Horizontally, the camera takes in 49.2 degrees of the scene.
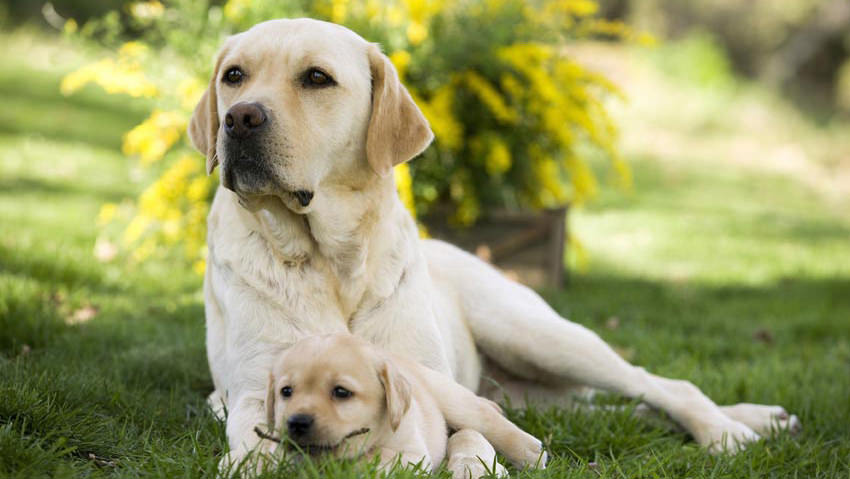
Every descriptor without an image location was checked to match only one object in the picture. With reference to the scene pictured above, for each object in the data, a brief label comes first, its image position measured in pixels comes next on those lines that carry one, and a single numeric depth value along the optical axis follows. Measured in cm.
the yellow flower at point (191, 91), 614
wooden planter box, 676
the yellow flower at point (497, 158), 651
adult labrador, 304
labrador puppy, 255
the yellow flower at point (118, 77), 633
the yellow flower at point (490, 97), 660
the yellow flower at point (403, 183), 596
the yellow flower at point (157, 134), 627
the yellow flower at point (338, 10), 634
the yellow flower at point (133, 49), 639
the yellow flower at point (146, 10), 627
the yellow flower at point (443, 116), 630
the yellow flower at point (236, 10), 614
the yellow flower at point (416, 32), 641
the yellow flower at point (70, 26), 601
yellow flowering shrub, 632
